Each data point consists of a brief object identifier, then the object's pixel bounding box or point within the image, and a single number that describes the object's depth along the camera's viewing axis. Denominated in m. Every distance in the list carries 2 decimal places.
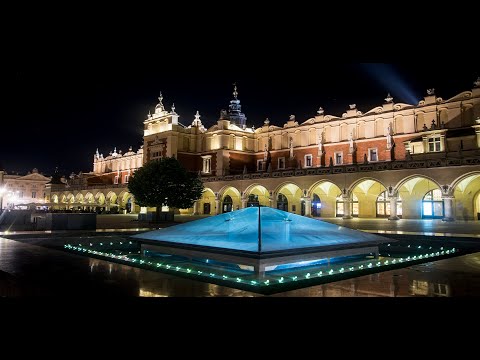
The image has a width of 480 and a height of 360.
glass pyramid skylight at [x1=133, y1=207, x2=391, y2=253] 8.16
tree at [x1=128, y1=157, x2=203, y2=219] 29.12
